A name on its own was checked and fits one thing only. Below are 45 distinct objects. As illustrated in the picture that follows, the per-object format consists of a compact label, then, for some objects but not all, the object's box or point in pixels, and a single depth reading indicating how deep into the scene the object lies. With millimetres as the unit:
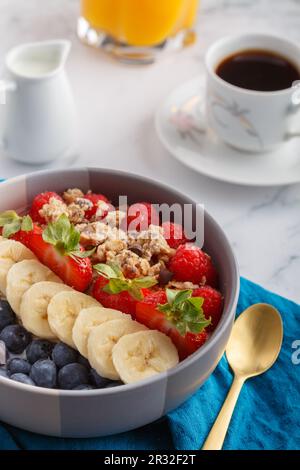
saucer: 703
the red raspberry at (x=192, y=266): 574
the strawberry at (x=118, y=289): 550
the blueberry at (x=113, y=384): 531
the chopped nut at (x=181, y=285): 569
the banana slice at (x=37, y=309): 550
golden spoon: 587
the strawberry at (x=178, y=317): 535
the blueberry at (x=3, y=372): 532
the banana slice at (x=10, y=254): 574
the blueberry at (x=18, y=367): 536
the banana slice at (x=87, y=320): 539
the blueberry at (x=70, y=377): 531
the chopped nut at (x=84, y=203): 606
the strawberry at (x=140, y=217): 604
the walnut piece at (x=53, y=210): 595
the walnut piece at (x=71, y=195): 619
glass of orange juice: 775
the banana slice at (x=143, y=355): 527
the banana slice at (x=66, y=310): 546
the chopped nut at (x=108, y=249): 581
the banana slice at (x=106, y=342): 531
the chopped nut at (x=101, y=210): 604
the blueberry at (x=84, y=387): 528
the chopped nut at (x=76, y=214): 601
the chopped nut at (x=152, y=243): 585
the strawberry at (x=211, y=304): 558
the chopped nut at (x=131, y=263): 571
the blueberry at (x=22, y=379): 528
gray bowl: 514
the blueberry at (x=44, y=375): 530
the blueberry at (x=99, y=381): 534
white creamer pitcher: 691
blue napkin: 545
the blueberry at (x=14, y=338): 546
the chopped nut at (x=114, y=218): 602
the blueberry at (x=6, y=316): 556
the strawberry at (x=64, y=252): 565
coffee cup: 686
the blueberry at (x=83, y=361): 542
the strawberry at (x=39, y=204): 604
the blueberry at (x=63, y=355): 538
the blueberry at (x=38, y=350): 542
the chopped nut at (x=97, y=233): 588
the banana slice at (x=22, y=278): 561
